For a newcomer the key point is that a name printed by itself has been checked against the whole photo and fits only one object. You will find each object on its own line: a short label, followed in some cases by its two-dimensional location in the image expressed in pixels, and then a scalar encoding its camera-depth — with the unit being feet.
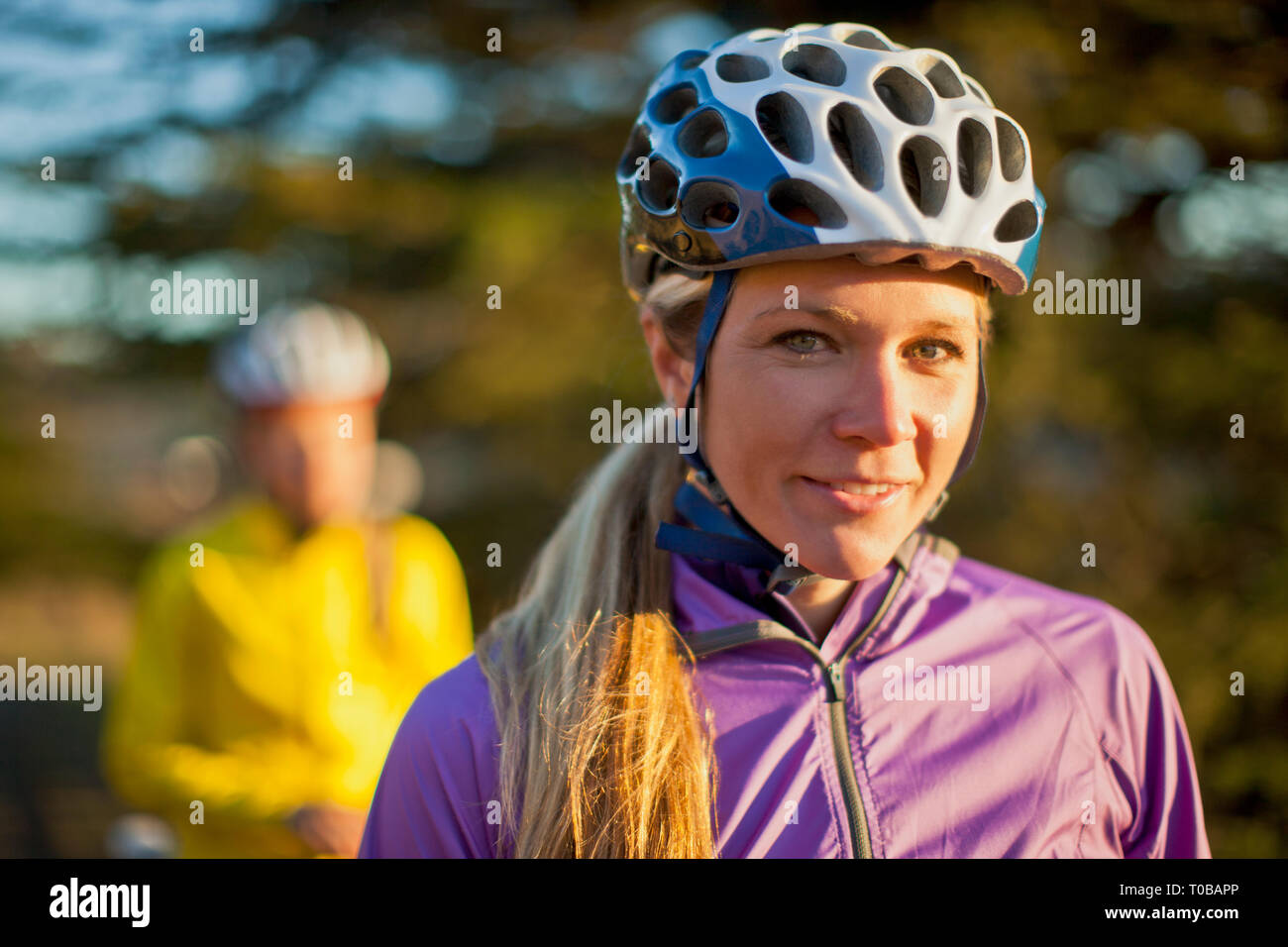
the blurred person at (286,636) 5.45
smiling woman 4.08
